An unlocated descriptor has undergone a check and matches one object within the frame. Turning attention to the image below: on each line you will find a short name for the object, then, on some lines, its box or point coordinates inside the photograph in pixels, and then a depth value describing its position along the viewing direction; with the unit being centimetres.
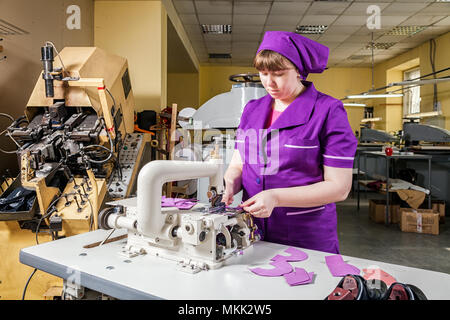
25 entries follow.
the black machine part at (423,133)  443
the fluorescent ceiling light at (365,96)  616
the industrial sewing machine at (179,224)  91
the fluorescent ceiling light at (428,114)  627
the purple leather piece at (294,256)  100
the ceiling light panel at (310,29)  589
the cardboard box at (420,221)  388
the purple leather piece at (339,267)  89
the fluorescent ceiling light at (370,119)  801
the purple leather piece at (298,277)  82
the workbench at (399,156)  405
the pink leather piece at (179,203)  113
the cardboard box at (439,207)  437
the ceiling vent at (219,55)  786
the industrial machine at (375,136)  576
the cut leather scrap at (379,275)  79
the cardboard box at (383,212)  437
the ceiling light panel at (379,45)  678
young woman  110
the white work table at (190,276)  78
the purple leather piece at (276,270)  88
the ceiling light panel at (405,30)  584
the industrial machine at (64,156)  183
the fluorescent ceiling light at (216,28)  587
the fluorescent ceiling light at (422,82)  418
